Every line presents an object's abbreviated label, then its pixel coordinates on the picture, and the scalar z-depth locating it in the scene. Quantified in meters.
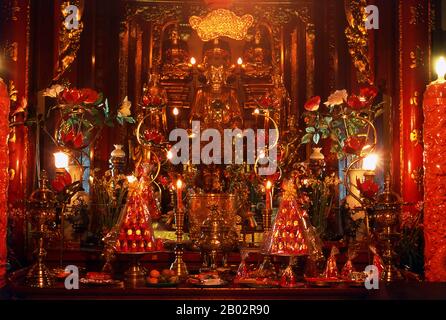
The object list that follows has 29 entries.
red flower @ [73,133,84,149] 2.94
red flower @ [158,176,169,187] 3.95
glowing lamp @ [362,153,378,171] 3.40
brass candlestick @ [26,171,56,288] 2.43
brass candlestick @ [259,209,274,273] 2.58
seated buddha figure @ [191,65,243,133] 4.22
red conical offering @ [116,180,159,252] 2.48
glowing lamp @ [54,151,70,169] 3.68
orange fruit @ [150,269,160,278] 2.37
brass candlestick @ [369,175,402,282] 2.60
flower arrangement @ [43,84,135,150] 2.98
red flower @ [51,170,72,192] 2.85
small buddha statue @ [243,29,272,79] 4.32
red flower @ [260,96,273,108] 3.80
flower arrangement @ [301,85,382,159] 3.55
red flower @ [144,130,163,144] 3.80
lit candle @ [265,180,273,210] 2.73
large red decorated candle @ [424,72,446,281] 2.84
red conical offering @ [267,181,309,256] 2.46
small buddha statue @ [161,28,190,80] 4.33
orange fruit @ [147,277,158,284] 2.30
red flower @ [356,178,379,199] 2.76
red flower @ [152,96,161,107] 3.48
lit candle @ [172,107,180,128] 4.24
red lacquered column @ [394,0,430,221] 3.79
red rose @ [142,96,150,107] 3.47
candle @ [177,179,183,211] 2.68
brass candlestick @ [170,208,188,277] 2.64
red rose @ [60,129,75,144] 2.94
